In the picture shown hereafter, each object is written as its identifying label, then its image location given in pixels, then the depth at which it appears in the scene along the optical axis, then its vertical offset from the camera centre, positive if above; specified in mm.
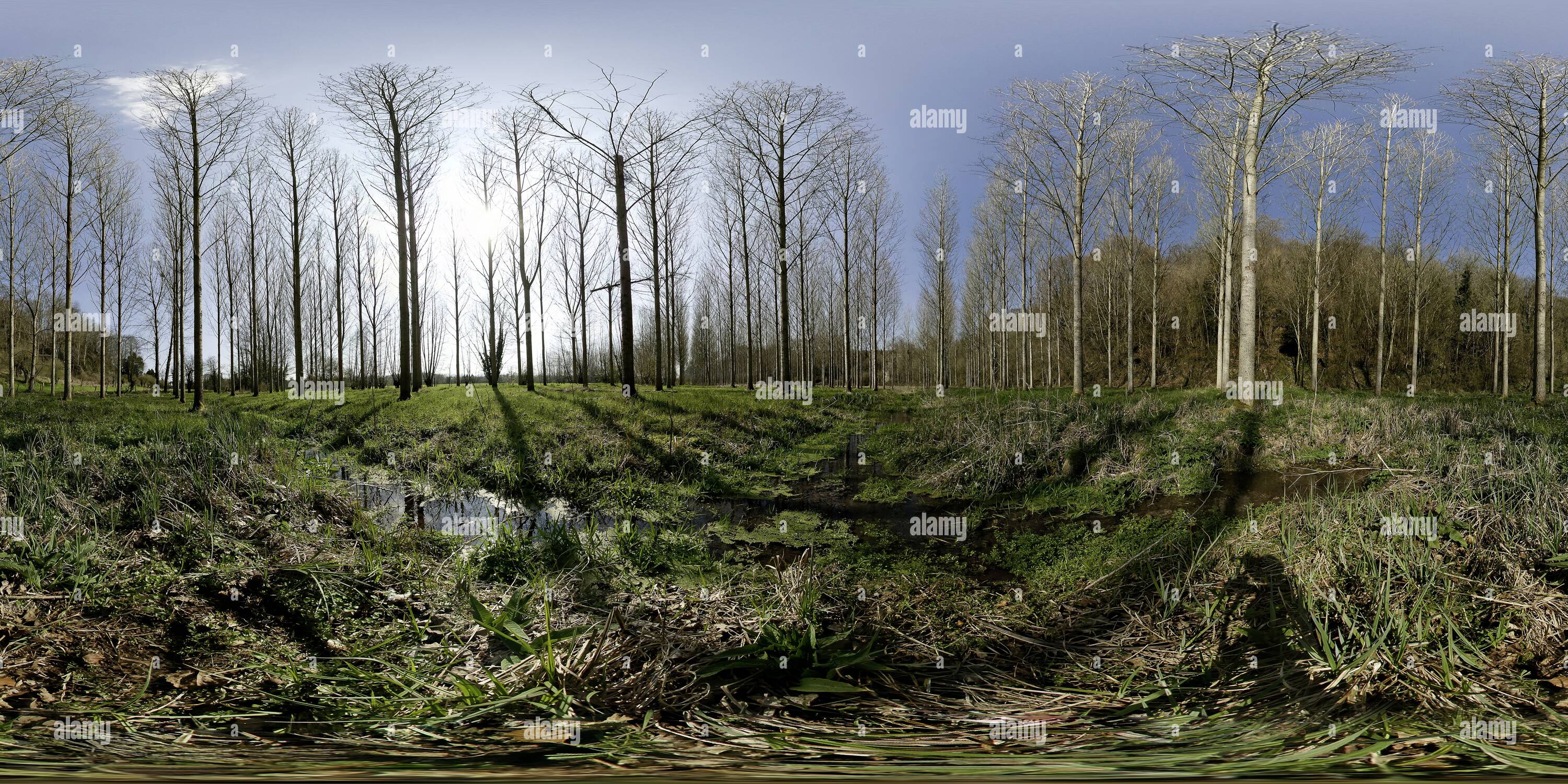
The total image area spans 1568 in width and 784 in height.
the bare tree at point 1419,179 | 19359 +6095
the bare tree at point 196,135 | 13273 +5307
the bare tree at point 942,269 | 21094 +4230
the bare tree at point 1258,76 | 10398 +5037
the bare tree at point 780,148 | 14375 +5457
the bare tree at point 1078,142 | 15258 +5802
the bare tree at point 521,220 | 18109 +5037
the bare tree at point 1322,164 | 18875 +6555
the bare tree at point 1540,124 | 12539 +5077
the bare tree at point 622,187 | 11977 +3813
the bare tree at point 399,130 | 14516 +5938
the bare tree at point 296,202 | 18375 +5558
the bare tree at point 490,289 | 19625 +3211
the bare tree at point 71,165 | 15186 +5790
